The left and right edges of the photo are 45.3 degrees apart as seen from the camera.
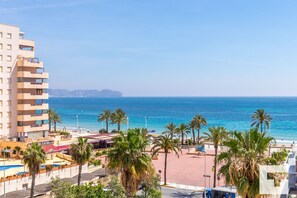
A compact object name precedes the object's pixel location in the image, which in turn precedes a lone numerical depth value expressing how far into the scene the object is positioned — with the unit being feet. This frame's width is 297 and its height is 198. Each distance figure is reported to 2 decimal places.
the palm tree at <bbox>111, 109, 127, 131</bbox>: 318.45
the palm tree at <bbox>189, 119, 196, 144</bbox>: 281.74
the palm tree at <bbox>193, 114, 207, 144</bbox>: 281.52
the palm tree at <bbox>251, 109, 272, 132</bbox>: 239.71
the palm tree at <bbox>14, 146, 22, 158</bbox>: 198.70
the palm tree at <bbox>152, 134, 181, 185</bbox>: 158.71
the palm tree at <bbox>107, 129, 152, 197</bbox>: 89.66
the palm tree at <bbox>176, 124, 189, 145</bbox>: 246.47
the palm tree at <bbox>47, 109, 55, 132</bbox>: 353.10
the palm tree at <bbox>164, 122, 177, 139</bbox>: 232.30
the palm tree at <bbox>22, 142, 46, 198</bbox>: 116.26
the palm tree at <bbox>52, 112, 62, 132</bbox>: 354.41
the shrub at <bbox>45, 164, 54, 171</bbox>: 149.93
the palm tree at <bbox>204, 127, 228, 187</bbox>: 159.77
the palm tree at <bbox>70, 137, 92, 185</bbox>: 130.21
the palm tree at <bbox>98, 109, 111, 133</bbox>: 333.62
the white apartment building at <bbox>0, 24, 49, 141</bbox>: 214.69
